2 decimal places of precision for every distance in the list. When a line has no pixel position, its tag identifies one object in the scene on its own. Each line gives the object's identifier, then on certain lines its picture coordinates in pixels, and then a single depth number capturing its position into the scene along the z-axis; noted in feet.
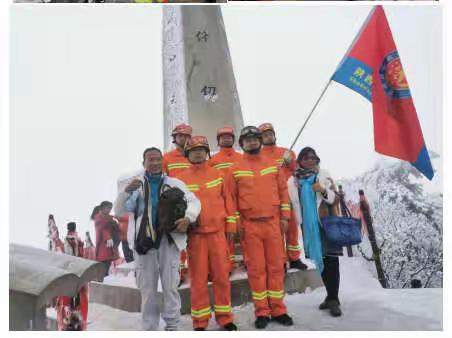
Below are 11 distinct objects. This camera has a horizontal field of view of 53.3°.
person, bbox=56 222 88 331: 12.64
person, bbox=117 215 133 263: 12.60
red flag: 13.38
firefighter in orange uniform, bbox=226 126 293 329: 11.96
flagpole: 13.24
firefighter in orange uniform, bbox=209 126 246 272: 12.71
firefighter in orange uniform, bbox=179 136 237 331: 11.64
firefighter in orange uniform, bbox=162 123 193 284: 12.39
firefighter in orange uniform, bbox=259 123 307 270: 12.94
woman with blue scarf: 12.79
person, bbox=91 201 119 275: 12.78
